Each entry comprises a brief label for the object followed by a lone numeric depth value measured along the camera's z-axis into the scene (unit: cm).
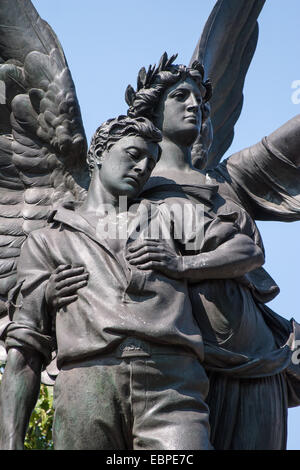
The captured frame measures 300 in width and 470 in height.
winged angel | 1370
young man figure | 1252
